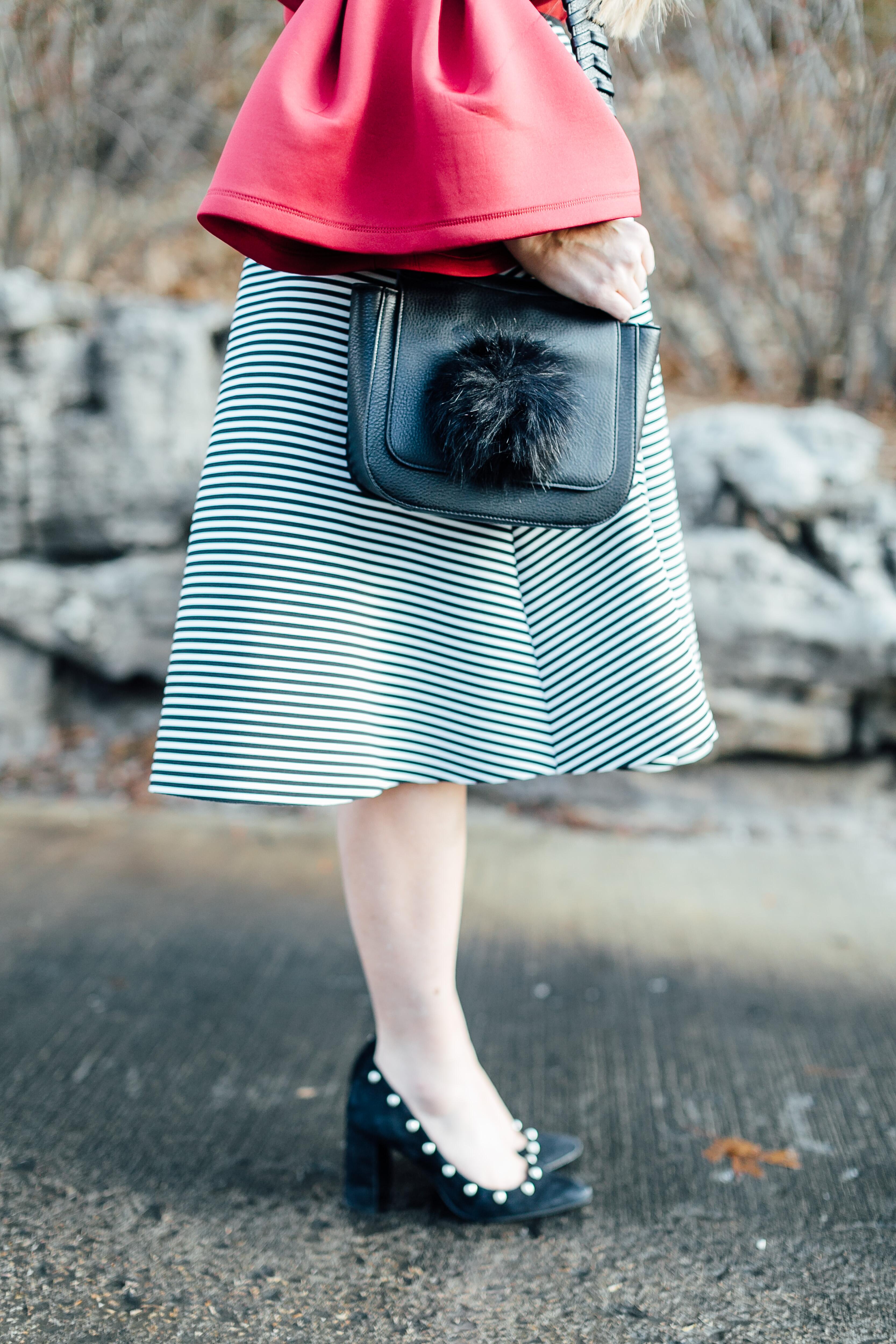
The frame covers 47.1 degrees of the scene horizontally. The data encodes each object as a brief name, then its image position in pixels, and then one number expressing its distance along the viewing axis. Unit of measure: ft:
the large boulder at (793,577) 8.70
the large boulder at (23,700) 9.76
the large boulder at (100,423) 9.43
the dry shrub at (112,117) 10.71
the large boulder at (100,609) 9.58
